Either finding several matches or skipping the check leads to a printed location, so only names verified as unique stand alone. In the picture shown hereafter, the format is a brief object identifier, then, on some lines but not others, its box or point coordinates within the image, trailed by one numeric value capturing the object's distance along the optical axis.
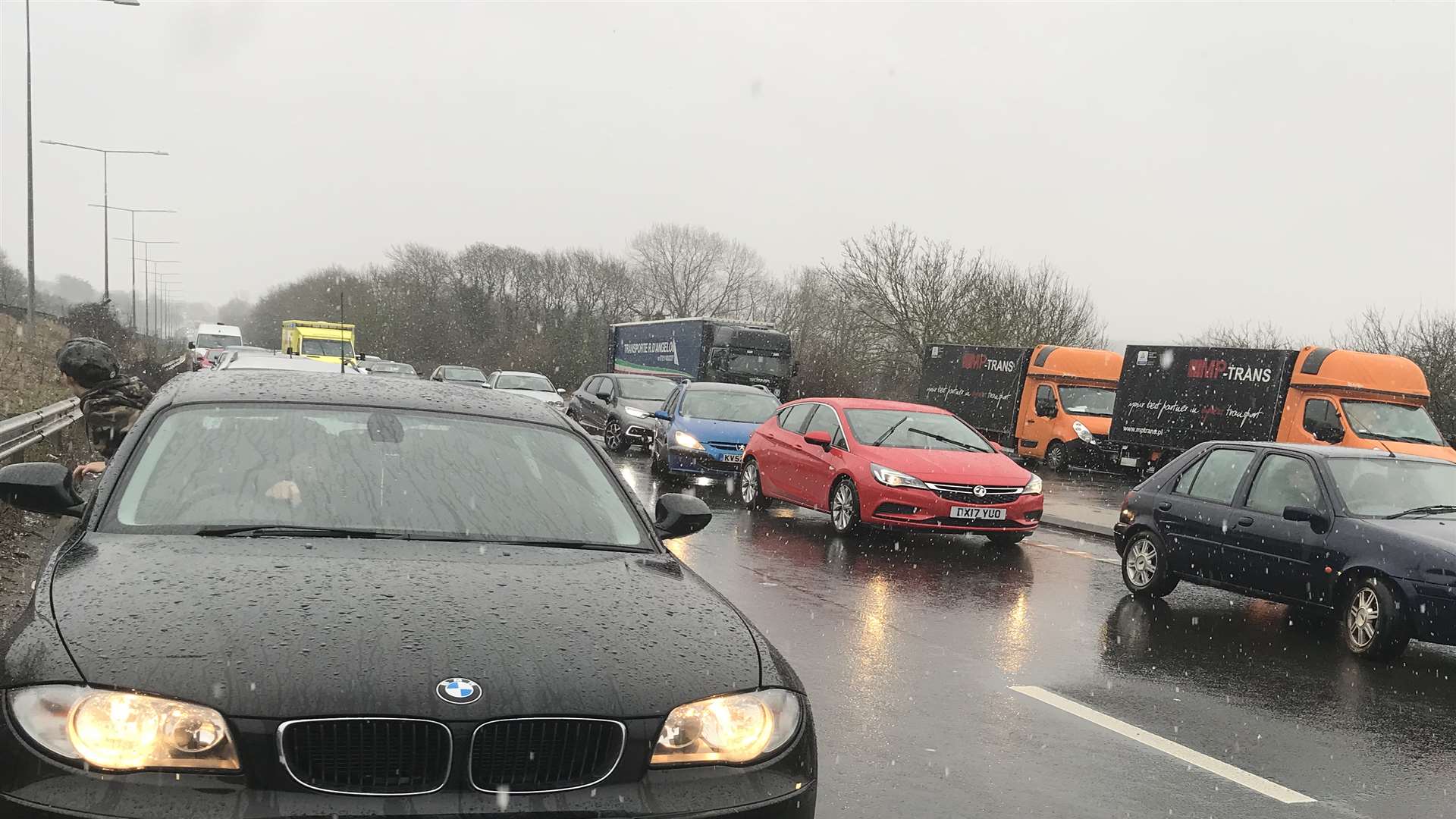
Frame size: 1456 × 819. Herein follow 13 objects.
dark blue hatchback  7.71
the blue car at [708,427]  18.09
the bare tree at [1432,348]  34.28
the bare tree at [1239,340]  51.59
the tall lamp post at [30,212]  33.50
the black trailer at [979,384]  29.03
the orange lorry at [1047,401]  26.50
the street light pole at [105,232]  48.19
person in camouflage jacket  6.18
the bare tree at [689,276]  95.69
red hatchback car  12.30
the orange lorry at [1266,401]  19.69
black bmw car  2.59
